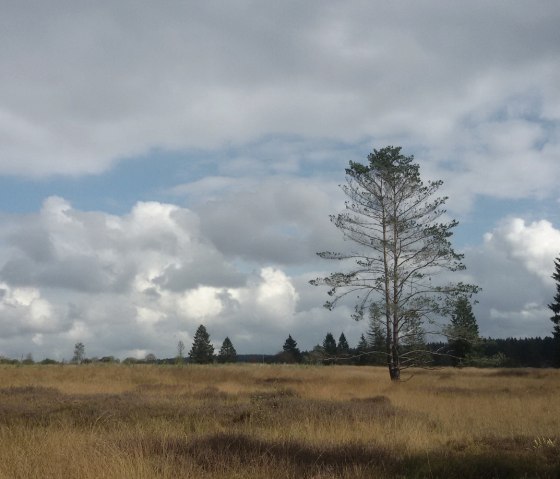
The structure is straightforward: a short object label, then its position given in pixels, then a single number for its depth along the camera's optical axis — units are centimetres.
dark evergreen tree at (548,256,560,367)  5491
